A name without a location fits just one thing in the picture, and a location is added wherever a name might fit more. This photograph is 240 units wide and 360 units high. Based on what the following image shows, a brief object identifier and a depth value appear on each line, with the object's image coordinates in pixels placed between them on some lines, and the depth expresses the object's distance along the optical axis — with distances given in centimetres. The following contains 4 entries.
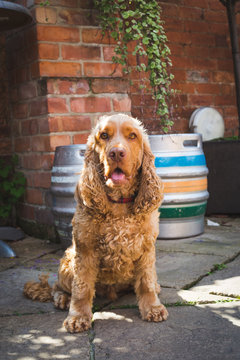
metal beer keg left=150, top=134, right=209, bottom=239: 370
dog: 209
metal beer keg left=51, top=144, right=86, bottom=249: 340
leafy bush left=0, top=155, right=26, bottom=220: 425
